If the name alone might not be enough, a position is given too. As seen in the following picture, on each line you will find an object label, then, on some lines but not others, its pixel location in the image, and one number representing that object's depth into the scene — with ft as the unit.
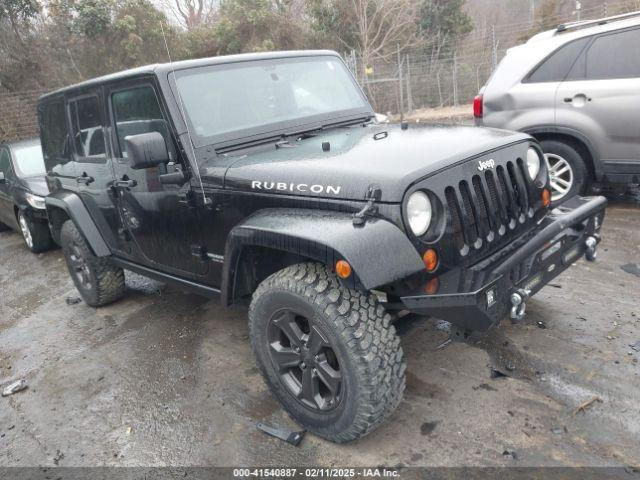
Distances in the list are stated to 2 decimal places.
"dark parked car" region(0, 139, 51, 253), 21.76
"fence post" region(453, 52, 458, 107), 46.32
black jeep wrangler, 7.65
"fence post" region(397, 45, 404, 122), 46.39
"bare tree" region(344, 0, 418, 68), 59.62
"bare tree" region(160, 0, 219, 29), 50.33
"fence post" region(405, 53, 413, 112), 47.42
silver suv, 16.58
